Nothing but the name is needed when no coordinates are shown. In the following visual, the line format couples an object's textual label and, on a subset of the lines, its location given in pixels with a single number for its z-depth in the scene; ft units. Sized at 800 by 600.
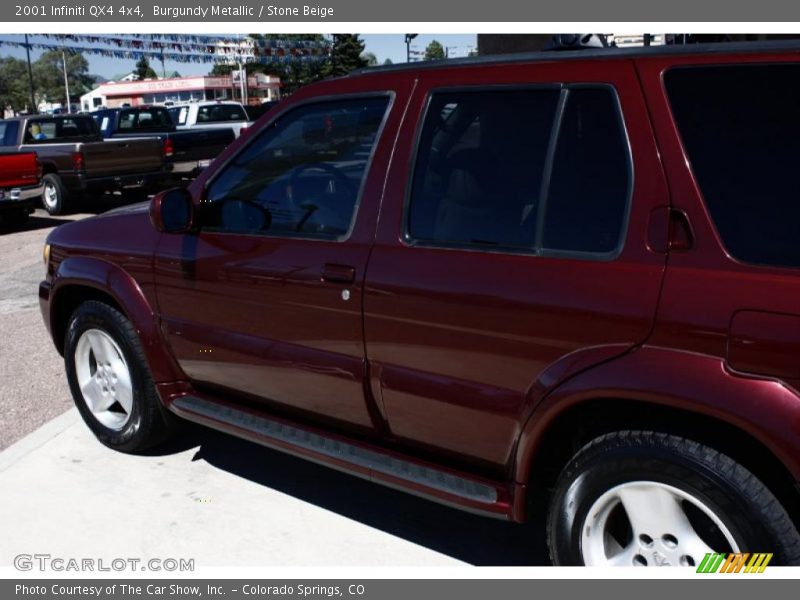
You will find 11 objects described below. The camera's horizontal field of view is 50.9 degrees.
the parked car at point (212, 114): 72.28
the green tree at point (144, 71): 393.91
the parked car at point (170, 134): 52.39
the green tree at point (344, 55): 178.19
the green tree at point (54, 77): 404.98
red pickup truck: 42.78
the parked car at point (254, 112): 85.88
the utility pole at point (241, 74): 124.19
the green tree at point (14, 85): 308.23
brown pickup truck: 47.70
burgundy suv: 7.97
